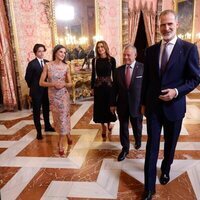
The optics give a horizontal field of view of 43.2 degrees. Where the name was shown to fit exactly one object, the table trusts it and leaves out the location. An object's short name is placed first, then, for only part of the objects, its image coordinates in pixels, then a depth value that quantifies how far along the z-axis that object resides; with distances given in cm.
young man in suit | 397
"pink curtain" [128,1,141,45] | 715
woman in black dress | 355
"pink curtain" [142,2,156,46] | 743
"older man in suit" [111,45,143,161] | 300
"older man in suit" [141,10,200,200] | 210
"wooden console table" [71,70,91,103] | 625
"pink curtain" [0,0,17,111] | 546
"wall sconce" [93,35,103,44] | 669
